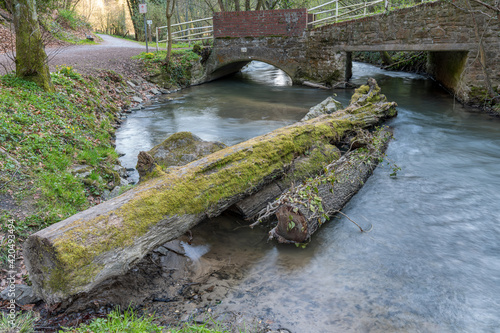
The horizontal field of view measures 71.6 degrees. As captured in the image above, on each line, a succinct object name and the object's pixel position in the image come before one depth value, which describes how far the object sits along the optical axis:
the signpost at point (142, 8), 17.70
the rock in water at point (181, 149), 6.97
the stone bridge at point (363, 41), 11.59
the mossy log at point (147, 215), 3.29
